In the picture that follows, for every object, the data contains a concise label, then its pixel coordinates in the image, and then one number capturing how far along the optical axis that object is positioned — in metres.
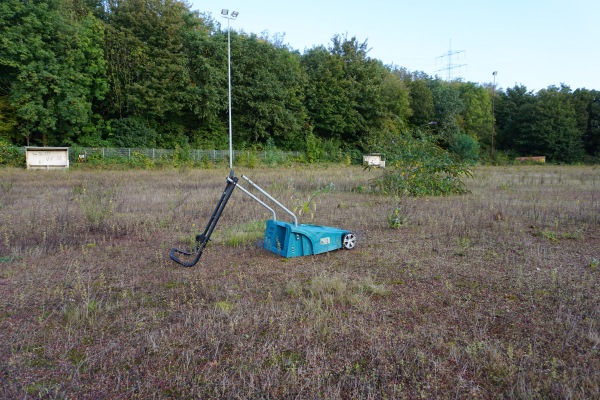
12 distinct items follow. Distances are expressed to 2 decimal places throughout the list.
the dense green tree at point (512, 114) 51.76
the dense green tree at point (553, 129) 48.25
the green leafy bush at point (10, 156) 24.78
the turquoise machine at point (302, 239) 5.63
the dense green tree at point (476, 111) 54.94
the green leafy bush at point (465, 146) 37.90
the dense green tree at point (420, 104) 51.12
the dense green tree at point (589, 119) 50.25
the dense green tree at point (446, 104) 51.94
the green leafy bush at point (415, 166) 11.73
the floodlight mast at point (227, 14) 23.91
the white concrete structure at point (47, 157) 23.98
